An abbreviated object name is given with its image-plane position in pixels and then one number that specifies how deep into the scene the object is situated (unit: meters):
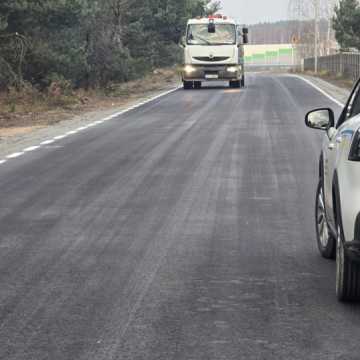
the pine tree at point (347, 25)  81.25
